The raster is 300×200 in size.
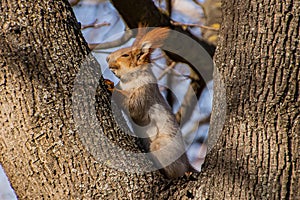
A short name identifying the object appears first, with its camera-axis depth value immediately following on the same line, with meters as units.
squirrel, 7.00
